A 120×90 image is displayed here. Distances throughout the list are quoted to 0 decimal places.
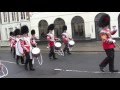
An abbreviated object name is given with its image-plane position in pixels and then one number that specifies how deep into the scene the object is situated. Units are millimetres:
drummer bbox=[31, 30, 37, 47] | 16527
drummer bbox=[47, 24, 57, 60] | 17672
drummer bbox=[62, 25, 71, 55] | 20094
